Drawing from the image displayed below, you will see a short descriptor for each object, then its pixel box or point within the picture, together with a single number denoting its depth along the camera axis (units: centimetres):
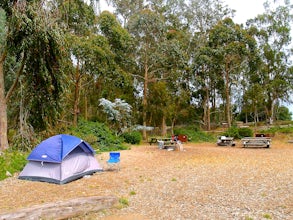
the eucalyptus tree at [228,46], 2161
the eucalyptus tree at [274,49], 2533
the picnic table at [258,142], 1425
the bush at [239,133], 1936
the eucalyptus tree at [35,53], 922
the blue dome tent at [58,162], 637
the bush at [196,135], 1930
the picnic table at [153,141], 1661
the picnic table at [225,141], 1574
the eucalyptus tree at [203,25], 2494
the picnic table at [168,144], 1357
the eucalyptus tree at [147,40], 1878
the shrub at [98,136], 1279
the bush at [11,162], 714
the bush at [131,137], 1658
